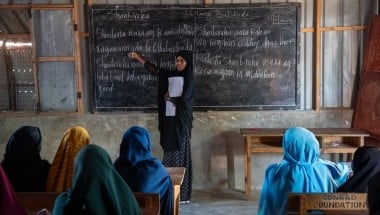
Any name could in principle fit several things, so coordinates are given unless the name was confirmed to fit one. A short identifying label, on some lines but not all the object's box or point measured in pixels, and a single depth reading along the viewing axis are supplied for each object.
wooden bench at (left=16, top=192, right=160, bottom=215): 2.39
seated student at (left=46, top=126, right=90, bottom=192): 2.74
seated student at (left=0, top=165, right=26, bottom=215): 1.91
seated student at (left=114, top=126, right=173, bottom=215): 2.66
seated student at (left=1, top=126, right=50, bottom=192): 2.74
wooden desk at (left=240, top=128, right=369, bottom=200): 4.79
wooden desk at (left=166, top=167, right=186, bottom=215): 3.04
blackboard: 5.24
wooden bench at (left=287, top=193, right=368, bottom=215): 2.22
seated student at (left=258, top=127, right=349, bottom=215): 2.71
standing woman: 4.72
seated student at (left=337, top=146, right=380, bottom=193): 2.46
